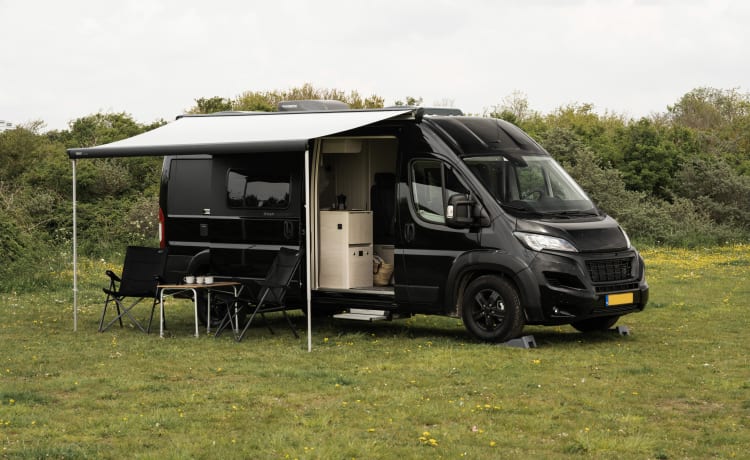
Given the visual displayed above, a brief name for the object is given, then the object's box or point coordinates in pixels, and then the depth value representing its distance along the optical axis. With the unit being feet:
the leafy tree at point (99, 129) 112.92
